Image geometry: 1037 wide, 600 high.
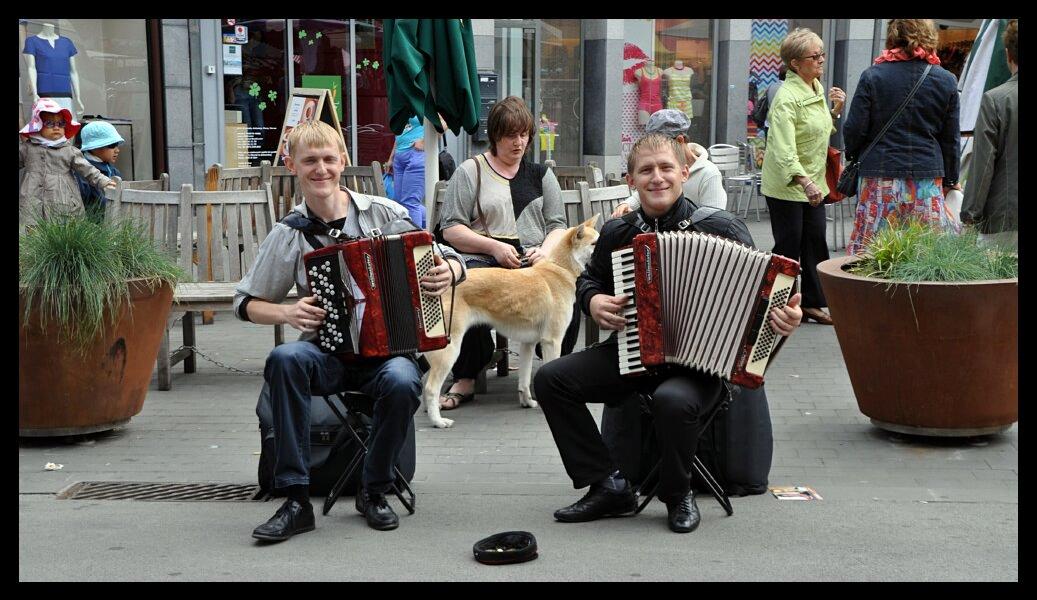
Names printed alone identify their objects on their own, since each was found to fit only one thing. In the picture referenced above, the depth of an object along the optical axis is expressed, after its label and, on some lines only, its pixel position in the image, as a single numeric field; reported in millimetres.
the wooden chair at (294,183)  9844
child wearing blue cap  9289
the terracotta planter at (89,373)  5703
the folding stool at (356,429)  4820
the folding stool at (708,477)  4742
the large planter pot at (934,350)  5488
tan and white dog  6289
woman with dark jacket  7984
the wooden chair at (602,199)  7684
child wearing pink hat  9031
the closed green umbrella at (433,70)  6965
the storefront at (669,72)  16656
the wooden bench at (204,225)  7539
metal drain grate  5211
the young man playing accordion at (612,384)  4641
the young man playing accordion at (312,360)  4555
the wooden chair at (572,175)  9423
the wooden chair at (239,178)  10227
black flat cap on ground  4258
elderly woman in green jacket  8258
